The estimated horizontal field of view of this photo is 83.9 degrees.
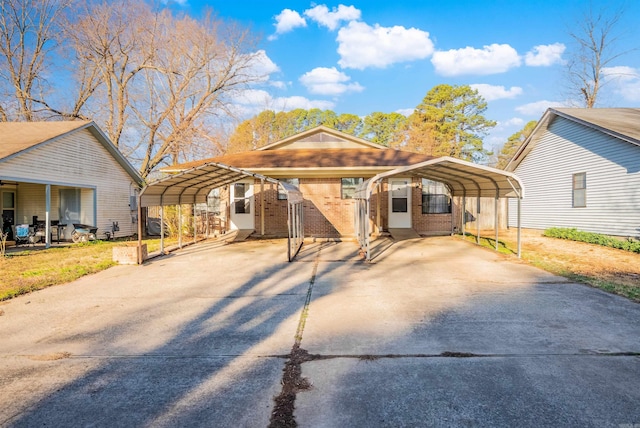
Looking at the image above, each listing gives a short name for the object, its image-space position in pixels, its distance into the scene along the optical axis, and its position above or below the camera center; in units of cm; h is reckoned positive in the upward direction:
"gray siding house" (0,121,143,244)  1285 +123
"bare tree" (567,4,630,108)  2411 +881
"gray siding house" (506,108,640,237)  1144 +150
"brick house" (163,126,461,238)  1444 +43
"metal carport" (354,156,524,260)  920 +90
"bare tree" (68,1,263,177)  2291 +956
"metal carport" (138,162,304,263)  940 +68
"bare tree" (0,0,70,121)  2314 +1030
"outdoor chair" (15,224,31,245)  1306 -79
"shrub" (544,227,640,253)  1063 -100
